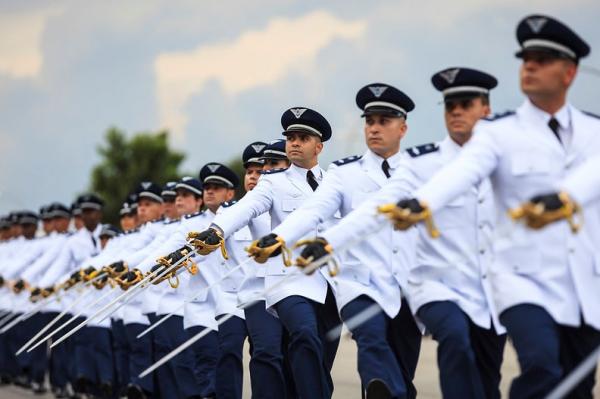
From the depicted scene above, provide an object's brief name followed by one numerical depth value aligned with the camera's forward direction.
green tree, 80.62
